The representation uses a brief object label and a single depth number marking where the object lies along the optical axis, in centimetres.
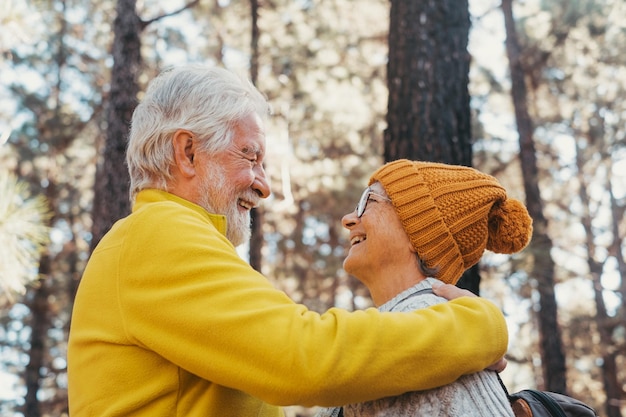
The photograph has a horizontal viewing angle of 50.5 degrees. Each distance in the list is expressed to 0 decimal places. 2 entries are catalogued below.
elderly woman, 238
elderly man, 170
